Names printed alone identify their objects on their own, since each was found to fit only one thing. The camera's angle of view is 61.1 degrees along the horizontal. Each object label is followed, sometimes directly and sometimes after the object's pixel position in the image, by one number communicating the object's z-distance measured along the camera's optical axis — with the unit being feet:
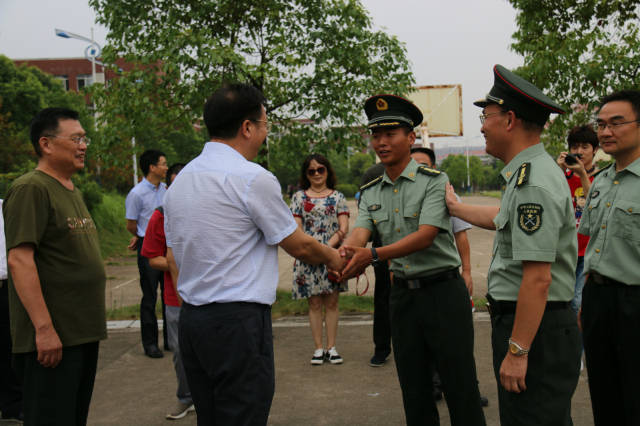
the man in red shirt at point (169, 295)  14.58
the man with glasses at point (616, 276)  9.95
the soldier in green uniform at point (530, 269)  7.59
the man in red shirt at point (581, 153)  16.61
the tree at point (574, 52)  30.06
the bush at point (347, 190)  198.06
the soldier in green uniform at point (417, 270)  10.48
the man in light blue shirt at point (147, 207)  20.75
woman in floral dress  19.01
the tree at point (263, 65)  25.25
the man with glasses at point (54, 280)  9.29
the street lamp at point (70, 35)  89.87
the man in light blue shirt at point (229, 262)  7.83
